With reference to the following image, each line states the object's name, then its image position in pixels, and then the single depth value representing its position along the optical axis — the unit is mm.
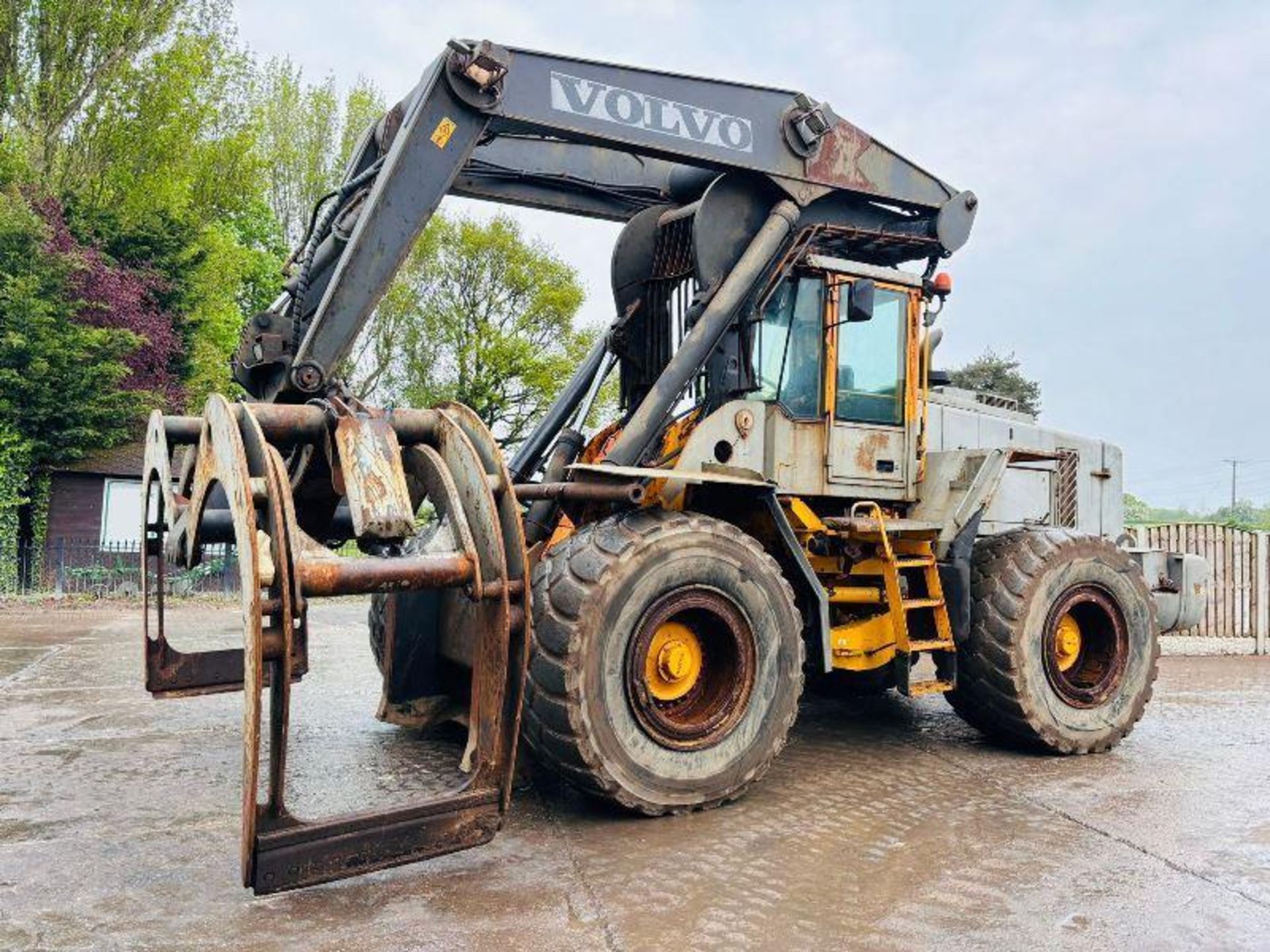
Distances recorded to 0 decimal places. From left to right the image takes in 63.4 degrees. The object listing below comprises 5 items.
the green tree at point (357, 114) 30688
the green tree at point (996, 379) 24375
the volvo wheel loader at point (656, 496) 3660
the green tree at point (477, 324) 30641
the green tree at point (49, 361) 17781
